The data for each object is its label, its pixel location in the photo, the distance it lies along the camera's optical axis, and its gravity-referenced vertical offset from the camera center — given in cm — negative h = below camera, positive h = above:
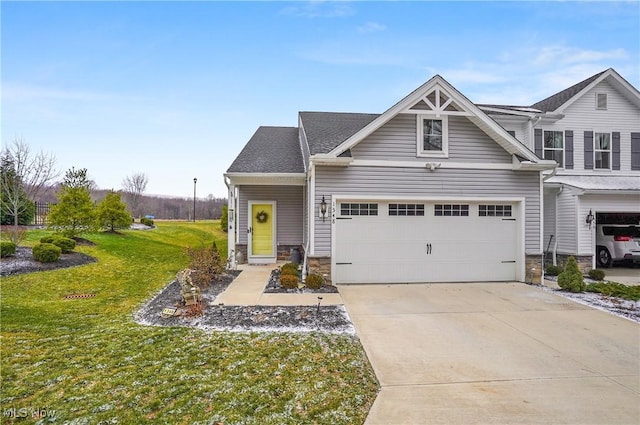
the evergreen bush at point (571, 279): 834 -154
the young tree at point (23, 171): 1424 +210
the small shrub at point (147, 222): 2581 -35
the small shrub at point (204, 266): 872 -140
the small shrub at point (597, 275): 991 -167
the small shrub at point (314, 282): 836 -163
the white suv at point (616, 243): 1161 -84
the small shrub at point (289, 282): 840 -164
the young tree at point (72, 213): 1391 +18
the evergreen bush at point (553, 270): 1048 -164
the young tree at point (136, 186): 3844 +387
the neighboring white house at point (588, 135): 1208 +326
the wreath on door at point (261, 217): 1296 +5
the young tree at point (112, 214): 1816 +20
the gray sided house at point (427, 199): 894 +57
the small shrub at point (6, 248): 1017 -99
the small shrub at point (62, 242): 1136 -88
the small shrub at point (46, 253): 1019 -113
